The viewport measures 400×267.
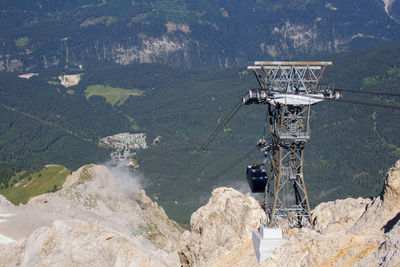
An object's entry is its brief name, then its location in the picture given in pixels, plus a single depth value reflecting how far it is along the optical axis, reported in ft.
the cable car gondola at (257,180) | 197.57
